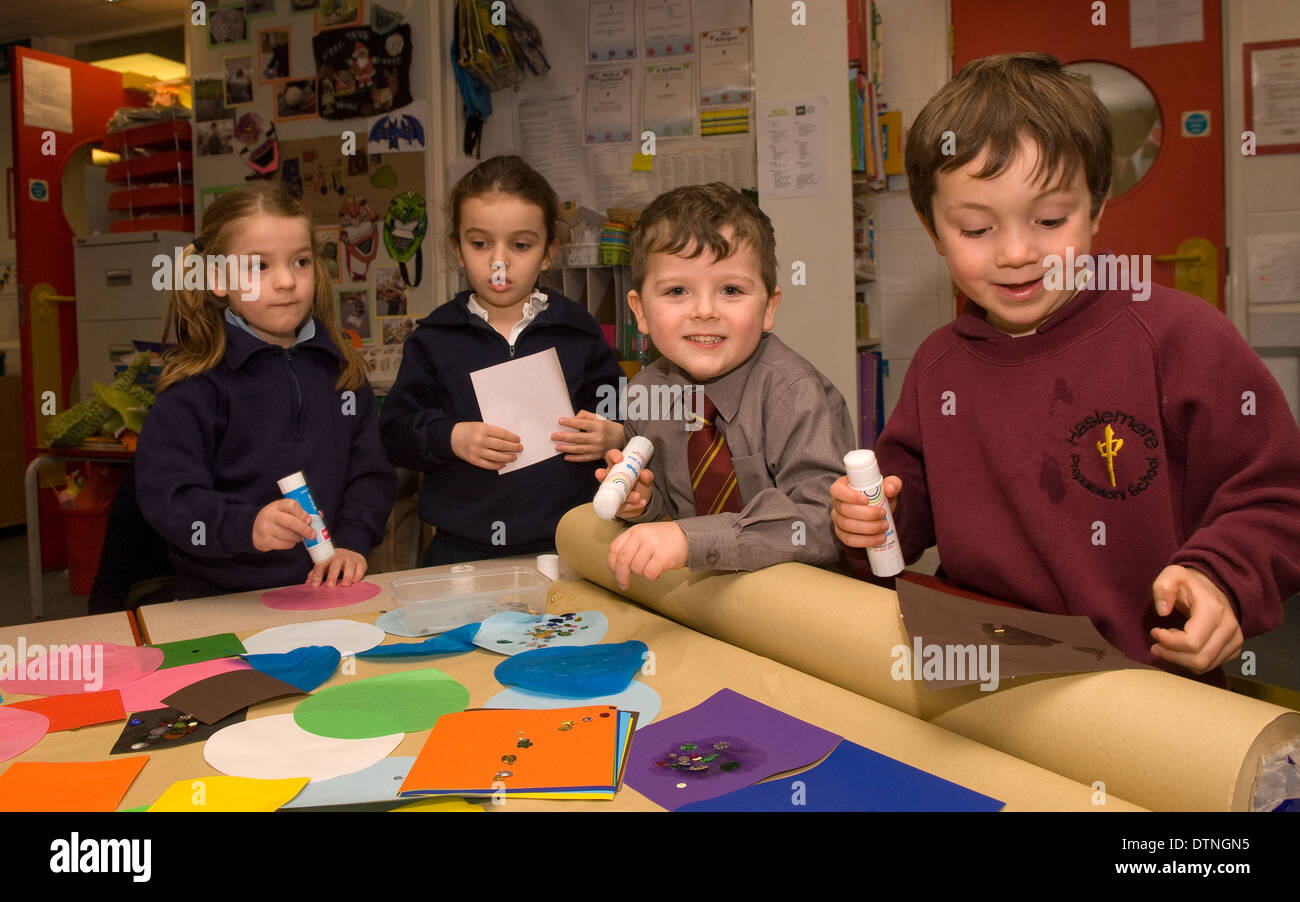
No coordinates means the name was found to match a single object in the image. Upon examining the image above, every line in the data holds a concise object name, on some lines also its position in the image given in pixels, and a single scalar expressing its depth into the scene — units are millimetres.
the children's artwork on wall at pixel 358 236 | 3412
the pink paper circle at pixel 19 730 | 736
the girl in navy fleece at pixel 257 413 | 1399
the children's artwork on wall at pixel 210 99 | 3691
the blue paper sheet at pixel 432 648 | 929
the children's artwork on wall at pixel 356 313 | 3463
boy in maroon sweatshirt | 831
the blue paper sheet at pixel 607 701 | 766
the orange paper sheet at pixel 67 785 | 642
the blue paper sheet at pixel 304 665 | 860
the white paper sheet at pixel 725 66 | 3377
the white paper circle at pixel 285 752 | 677
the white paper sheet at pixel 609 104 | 3506
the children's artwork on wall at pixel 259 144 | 3592
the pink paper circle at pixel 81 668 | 869
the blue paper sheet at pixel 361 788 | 622
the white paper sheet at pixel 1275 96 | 3254
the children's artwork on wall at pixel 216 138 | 3703
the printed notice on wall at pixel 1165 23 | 3314
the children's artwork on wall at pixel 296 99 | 3504
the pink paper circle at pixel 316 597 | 1166
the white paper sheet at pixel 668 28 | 3426
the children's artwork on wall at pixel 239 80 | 3621
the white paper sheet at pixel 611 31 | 3475
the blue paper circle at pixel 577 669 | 803
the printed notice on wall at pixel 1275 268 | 3285
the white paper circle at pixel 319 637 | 967
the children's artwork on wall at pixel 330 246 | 3480
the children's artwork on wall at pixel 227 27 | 3609
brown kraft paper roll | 545
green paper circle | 747
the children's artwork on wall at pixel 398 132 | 3285
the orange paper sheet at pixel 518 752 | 628
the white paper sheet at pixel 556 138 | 3545
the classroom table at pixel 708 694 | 604
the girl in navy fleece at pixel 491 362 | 1624
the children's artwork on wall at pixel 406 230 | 3318
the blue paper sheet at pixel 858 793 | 583
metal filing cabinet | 3898
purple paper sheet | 626
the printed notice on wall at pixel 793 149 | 2588
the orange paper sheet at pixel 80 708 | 782
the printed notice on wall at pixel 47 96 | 4121
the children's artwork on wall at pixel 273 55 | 3535
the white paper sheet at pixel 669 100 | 3449
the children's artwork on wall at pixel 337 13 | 3359
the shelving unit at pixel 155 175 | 3912
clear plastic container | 1031
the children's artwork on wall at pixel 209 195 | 3748
